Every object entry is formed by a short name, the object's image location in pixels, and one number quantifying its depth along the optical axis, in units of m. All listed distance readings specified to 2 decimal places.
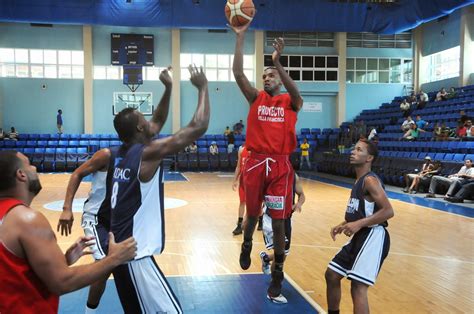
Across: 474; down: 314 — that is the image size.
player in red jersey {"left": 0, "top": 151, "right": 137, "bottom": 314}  1.70
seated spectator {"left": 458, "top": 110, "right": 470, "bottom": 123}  14.73
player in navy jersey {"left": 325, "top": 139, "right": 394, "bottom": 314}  3.29
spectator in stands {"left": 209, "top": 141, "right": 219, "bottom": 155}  21.34
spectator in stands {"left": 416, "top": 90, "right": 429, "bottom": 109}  21.27
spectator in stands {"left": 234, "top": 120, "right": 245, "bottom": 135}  24.11
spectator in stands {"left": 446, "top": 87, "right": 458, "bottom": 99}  19.87
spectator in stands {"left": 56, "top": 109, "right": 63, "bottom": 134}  23.03
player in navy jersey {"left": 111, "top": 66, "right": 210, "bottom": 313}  2.48
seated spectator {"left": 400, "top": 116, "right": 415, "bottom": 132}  17.40
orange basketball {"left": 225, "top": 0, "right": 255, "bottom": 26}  3.99
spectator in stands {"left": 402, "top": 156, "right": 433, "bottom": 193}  12.57
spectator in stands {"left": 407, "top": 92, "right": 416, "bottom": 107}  21.95
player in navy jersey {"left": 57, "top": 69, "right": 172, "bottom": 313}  3.12
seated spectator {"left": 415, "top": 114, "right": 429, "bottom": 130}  17.49
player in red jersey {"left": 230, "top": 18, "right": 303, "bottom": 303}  4.16
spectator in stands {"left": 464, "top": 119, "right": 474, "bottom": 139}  13.68
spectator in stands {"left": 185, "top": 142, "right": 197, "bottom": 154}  21.31
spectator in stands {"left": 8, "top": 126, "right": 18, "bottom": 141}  21.41
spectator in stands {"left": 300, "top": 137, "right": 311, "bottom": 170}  21.53
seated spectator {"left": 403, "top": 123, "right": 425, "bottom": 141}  16.62
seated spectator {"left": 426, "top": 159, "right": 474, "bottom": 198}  11.02
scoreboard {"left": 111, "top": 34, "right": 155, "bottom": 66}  23.31
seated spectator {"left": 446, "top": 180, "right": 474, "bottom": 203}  10.98
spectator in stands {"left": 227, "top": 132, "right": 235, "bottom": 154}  22.06
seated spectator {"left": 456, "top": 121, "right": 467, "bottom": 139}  14.09
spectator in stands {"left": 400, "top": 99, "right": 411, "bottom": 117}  21.25
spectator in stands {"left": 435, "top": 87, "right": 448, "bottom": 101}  20.16
